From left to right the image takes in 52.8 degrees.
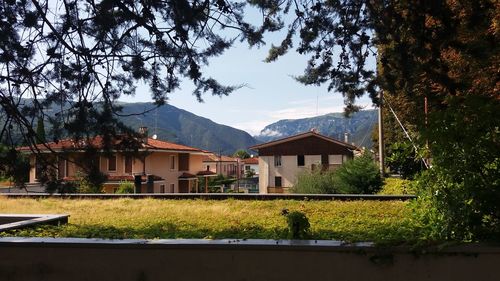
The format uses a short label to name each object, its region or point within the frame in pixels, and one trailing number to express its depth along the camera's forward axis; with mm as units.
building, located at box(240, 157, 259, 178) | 100812
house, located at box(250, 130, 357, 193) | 50969
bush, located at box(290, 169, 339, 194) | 19394
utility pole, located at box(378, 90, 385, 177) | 25911
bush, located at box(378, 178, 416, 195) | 15614
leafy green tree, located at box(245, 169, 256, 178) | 94150
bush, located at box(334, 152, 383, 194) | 19345
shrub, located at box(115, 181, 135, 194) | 28914
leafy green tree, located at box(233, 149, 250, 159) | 116338
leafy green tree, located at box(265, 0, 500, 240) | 4828
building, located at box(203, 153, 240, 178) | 84812
